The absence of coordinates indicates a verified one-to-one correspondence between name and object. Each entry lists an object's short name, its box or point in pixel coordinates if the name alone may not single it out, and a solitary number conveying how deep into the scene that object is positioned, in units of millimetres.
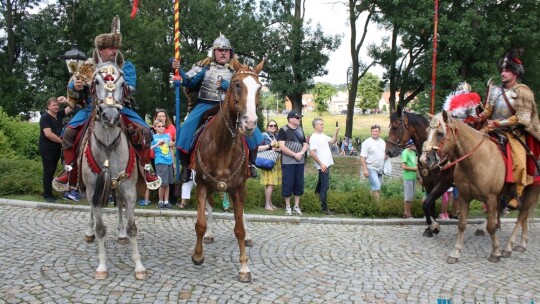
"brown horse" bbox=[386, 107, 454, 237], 8219
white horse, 5285
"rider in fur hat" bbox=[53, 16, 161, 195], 5980
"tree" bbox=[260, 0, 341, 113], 33344
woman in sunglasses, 9953
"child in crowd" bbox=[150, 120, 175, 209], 9547
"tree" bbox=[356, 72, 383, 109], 75688
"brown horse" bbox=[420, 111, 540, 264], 6660
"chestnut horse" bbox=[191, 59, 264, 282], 5457
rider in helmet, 6293
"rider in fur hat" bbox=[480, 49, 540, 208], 7125
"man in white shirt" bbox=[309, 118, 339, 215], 9867
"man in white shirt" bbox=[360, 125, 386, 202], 10031
